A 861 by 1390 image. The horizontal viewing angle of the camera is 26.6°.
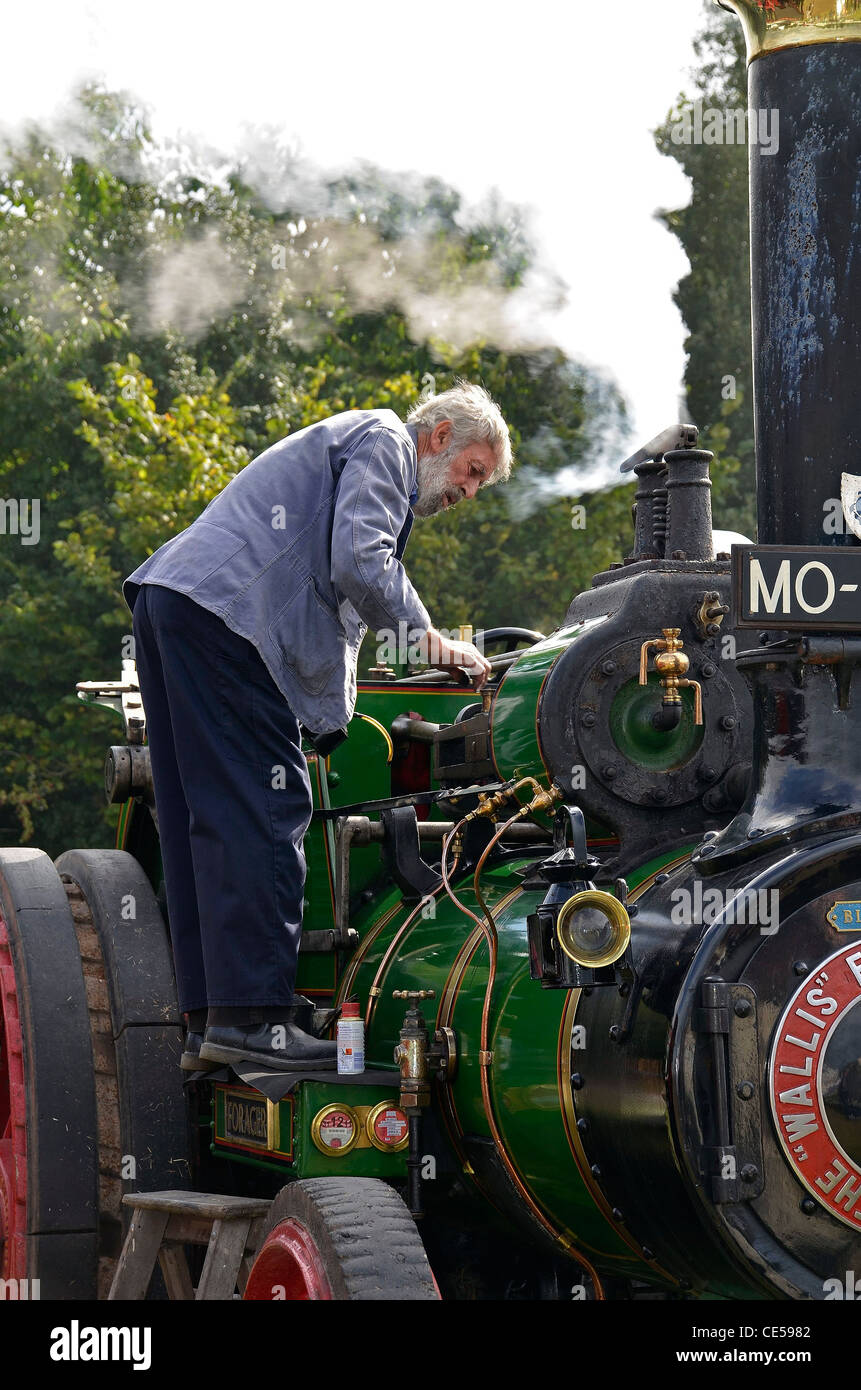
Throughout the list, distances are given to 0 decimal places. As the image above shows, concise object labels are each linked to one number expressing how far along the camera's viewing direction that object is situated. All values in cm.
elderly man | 368
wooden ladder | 359
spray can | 357
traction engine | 288
